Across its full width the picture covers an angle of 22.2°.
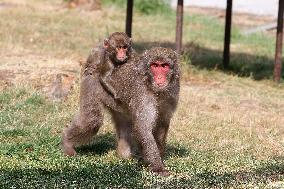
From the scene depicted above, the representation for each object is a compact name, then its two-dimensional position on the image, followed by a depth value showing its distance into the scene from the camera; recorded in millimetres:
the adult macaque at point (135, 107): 7270
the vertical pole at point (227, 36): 16328
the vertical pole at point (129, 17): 15477
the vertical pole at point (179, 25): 13938
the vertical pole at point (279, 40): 14352
